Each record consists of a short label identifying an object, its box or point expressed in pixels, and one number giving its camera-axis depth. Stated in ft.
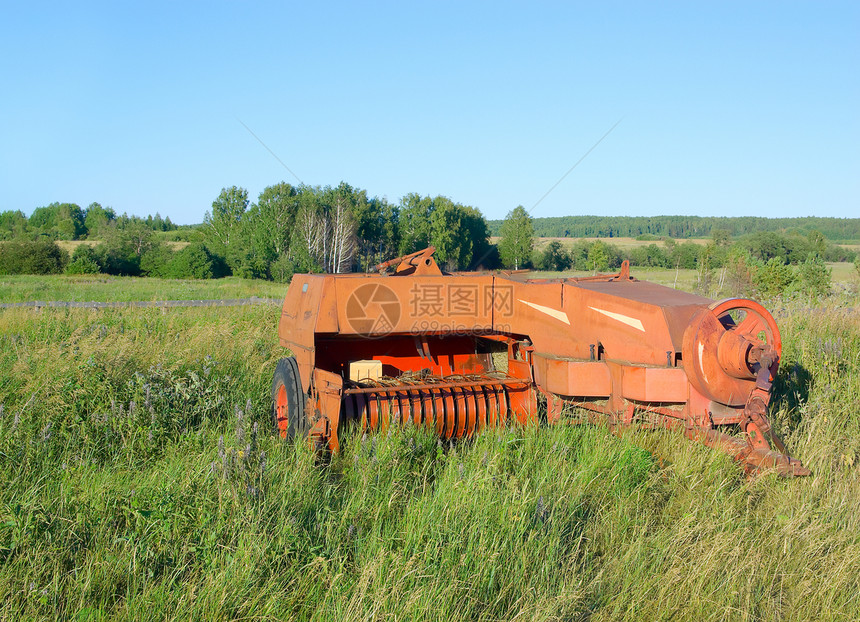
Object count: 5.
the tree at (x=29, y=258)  167.84
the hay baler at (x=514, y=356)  11.95
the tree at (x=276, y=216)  171.73
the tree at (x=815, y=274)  48.12
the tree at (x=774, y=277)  60.80
